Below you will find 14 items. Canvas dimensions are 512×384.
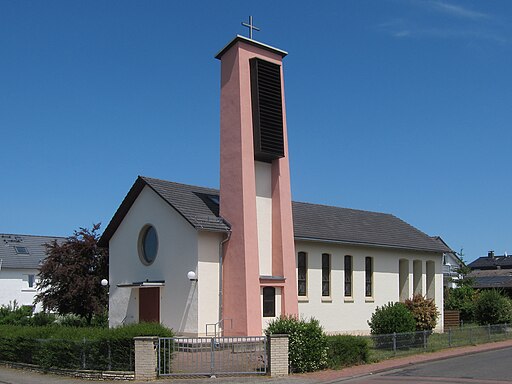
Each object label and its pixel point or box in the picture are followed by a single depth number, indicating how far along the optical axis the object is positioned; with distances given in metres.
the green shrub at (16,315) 38.54
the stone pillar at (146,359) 17.30
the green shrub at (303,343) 18.67
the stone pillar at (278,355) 17.98
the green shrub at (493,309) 33.50
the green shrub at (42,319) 35.39
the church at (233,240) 24.69
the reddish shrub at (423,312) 27.62
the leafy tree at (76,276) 32.47
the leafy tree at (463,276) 61.10
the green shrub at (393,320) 25.33
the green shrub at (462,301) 40.81
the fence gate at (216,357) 17.62
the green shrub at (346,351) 19.78
